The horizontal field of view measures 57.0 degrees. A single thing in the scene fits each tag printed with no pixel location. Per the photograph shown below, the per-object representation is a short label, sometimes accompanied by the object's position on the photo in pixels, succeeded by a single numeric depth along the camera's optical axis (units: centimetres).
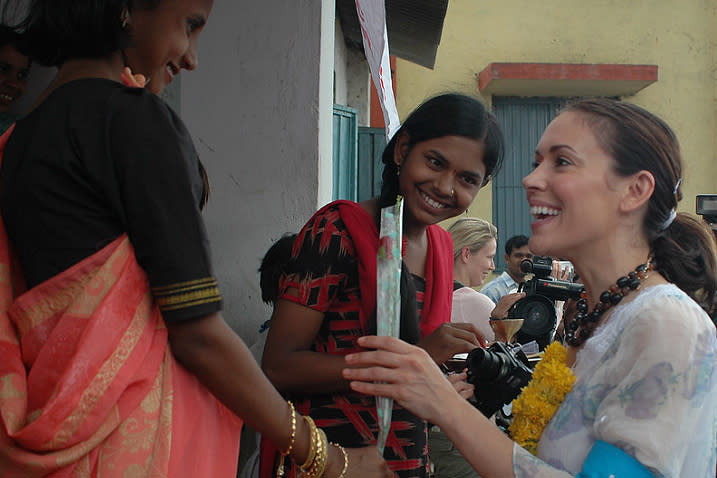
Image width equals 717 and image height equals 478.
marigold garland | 151
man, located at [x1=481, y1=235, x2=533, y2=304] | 550
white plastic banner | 160
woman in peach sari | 101
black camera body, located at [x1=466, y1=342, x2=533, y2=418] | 178
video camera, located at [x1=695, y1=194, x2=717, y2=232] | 332
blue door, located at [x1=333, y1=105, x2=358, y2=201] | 544
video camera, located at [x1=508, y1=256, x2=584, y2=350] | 364
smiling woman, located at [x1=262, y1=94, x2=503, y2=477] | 176
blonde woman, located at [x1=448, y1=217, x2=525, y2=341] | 501
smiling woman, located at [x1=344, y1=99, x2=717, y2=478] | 123
